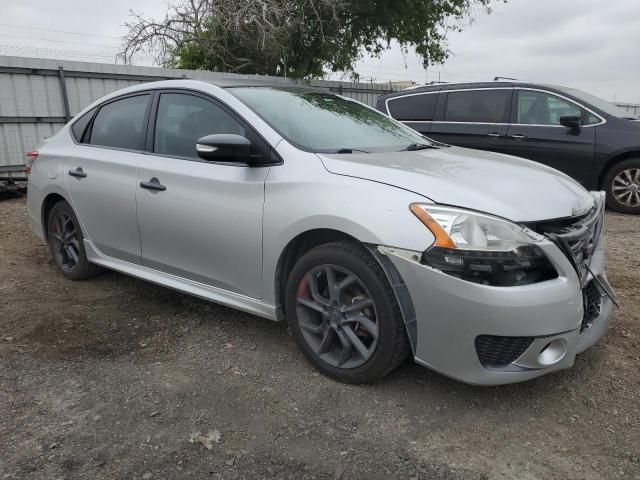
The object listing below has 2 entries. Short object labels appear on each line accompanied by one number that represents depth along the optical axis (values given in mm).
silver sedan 2326
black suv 6914
